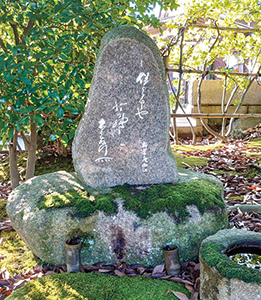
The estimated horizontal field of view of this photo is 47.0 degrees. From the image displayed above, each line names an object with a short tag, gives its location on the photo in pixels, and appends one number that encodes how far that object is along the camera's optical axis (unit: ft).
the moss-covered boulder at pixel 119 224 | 9.34
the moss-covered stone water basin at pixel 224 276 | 6.39
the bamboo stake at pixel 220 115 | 21.58
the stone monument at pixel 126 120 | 10.41
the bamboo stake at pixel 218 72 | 20.68
